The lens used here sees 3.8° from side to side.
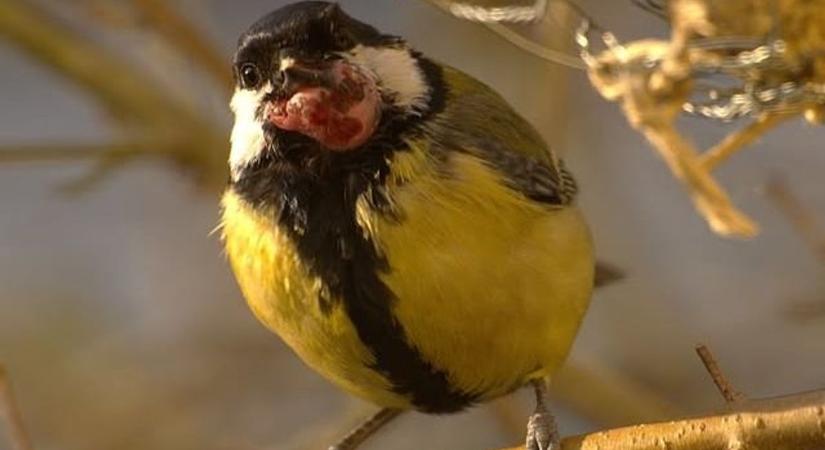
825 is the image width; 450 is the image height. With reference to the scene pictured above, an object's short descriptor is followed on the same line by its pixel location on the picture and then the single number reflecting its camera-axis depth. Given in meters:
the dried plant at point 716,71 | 1.61
